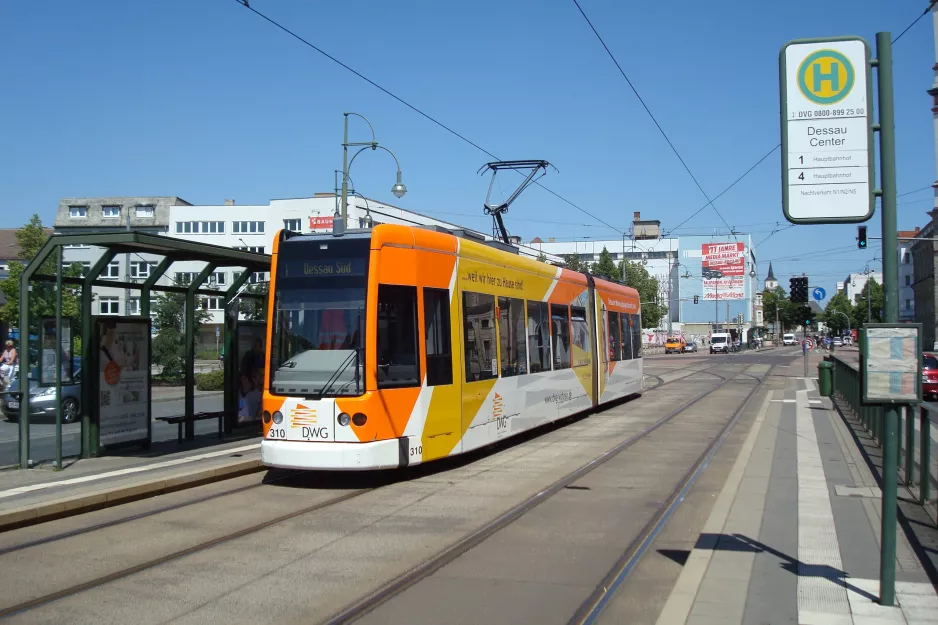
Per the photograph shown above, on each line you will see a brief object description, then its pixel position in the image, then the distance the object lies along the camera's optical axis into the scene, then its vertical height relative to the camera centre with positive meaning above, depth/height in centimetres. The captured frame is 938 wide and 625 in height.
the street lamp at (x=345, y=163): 2371 +517
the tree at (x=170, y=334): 3488 +8
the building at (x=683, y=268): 11467 +940
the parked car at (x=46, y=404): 2059 -172
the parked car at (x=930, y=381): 2645 -154
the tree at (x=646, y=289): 7950 +447
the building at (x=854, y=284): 16421 +996
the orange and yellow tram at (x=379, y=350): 1020 -20
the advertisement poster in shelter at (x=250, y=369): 1524 -63
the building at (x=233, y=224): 7194 +1057
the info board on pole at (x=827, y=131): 582 +144
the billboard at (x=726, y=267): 9656 +788
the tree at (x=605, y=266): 6988 +587
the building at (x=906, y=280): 8224 +572
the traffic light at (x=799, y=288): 3525 +193
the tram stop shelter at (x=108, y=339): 1123 -4
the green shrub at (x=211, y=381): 3333 -187
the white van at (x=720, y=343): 8575 -99
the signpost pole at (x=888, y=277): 545 +38
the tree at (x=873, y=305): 9300 +318
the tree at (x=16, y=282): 3458 +232
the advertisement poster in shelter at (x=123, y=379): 1260 -67
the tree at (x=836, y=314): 12738 +326
